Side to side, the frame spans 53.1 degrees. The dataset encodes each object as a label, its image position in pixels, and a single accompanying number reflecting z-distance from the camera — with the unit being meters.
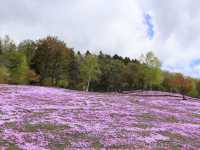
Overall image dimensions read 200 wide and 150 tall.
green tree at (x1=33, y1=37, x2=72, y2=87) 47.08
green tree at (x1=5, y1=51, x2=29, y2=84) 43.63
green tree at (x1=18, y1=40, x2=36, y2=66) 49.29
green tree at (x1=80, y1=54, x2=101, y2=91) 53.65
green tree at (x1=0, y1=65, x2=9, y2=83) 41.67
